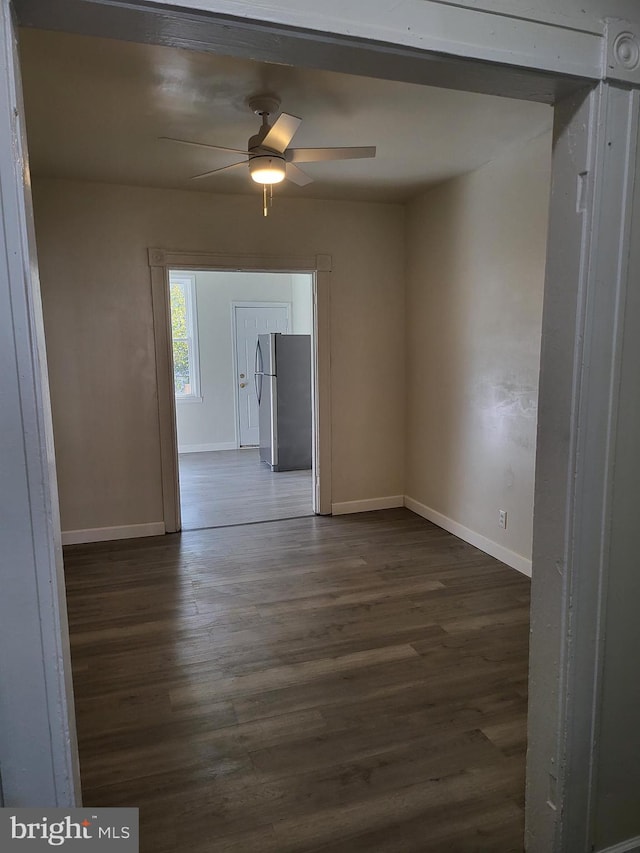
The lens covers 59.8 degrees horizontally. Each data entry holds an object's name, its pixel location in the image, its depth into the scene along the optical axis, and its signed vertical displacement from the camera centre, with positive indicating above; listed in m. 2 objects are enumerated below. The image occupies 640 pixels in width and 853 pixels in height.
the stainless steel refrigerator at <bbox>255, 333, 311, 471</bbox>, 6.42 -0.64
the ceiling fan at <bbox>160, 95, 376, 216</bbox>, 2.57 +0.95
